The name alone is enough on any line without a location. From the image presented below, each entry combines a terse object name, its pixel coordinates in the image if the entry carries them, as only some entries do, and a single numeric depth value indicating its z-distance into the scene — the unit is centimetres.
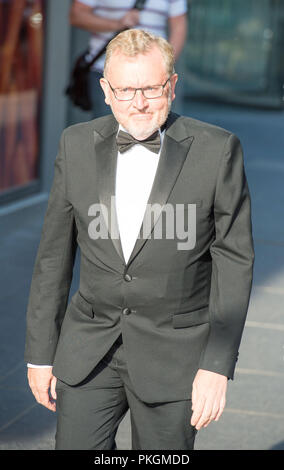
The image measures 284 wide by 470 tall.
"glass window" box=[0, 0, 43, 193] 862
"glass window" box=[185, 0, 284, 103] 2189
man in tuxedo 287
